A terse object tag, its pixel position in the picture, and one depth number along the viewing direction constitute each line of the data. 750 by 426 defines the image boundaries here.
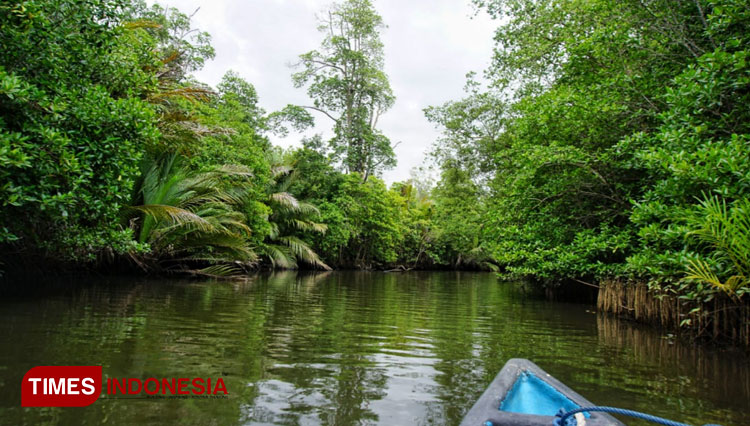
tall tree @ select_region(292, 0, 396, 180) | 23.69
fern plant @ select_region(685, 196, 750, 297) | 4.65
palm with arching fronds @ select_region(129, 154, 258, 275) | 10.53
